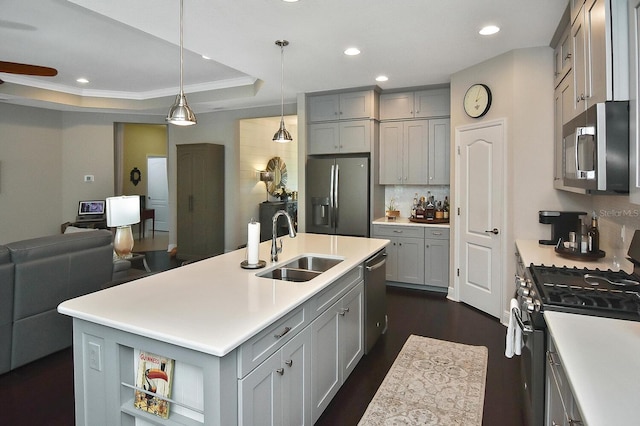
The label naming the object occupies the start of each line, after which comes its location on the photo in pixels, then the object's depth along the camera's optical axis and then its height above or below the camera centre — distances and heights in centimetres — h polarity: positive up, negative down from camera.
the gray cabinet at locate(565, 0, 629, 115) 163 +73
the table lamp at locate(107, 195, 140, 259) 394 -12
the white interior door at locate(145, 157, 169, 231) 1027 +47
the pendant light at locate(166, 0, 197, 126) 230 +57
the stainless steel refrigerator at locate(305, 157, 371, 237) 512 +16
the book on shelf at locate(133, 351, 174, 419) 154 -72
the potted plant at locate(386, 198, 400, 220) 544 -7
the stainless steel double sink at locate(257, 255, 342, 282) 254 -44
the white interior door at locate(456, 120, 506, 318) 390 -9
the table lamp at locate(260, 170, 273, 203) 744 +59
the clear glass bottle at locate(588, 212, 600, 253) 270 -25
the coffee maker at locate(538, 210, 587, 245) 331 -16
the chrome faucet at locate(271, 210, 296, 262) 255 -19
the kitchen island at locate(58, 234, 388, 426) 140 -57
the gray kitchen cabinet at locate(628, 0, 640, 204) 145 +41
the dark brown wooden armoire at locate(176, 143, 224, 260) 663 +16
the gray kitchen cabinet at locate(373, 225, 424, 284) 491 -61
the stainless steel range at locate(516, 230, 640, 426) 161 -43
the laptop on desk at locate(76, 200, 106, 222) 707 -6
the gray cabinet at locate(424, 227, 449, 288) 475 -65
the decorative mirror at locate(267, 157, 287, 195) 770 +70
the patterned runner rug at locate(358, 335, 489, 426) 227 -125
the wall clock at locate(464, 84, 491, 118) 397 +113
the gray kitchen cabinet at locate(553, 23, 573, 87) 275 +119
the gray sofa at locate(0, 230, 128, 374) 269 -60
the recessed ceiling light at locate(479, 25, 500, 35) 314 +148
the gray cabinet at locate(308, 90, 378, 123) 505 +138
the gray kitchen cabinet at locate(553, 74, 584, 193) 266 +71
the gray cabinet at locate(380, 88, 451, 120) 489 +135
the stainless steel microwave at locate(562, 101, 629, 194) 159 +25
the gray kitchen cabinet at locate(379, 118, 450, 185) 493 +72
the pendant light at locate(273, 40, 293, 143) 364 +69
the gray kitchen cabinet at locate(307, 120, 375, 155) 510 +96
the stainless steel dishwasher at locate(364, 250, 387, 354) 296 -77
